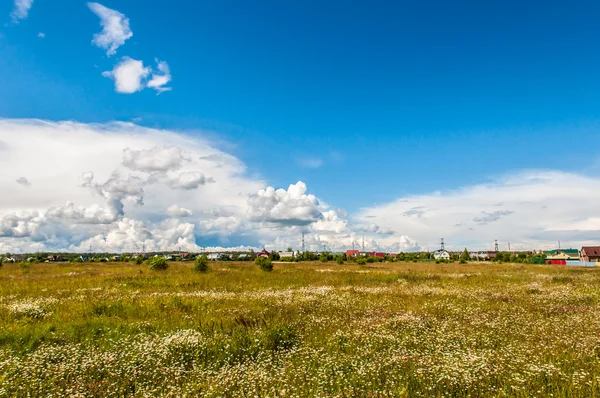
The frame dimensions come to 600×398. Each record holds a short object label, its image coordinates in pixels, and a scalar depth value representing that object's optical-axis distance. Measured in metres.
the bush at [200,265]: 36.00
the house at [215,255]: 167.51
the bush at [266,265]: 39.66
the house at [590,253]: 111.38
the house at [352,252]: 191.62
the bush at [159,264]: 39.54
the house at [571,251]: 170.88
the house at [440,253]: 158.36
